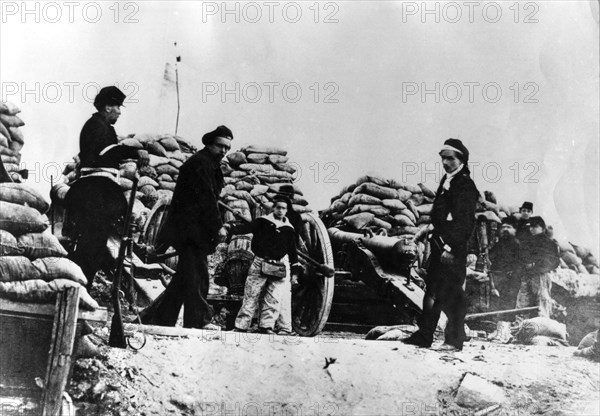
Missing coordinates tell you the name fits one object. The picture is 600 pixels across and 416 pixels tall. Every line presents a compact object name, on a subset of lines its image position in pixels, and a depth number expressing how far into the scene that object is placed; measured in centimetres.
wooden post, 452
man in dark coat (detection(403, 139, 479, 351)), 532
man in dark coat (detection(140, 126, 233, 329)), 507
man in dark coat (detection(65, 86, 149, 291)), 509
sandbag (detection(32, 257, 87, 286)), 473
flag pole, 557
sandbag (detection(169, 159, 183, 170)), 550
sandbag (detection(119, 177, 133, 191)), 523
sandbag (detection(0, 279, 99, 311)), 463
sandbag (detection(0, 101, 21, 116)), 539
